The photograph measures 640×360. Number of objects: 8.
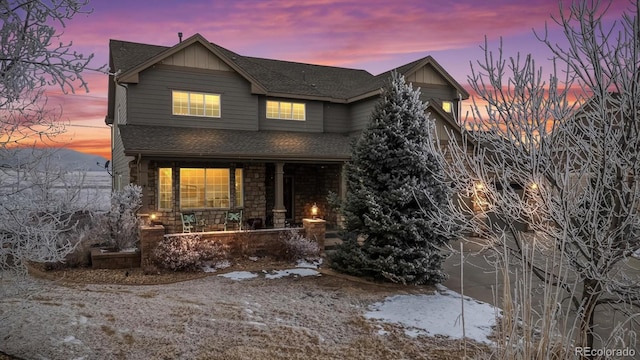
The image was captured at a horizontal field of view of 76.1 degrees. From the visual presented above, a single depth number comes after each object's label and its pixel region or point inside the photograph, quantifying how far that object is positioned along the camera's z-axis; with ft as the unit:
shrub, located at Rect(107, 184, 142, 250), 34.83
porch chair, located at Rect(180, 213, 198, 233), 44.37
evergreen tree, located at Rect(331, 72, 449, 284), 28.02
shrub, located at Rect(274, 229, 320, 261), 35.24
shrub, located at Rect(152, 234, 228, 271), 31.73
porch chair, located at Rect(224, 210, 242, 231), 45.91
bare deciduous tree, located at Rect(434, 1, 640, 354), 10.91
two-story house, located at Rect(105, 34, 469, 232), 44.50
